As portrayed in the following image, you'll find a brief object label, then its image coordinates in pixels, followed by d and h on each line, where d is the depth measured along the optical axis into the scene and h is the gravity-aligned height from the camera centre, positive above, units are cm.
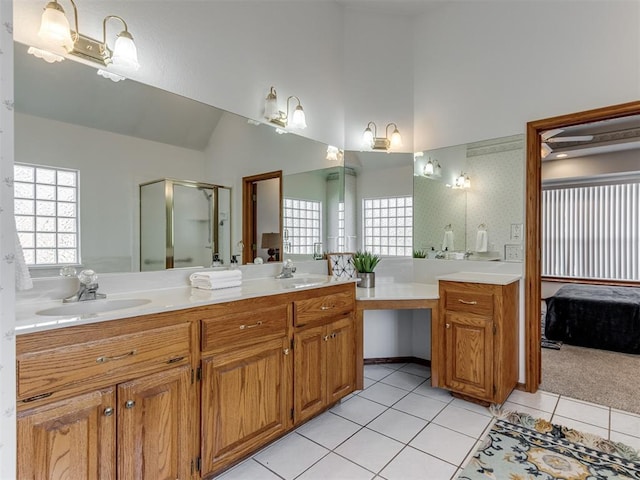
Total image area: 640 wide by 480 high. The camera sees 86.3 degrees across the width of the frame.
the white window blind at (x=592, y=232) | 557 +11
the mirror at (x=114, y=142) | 159 +54
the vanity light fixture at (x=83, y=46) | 152 +94
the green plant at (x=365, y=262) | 310 -21
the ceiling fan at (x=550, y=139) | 356 +115
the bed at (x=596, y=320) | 356 -90
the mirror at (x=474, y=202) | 281 +33
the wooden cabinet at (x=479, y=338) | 240 -73
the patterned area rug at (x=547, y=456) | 175 -121
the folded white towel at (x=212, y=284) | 192 -26
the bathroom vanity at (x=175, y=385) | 116 -63
